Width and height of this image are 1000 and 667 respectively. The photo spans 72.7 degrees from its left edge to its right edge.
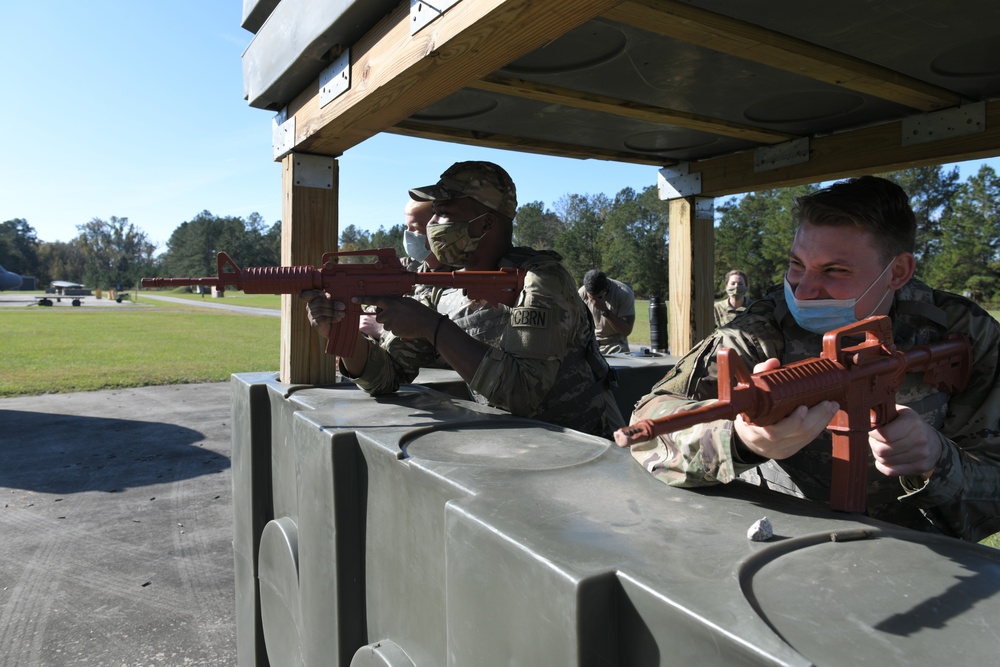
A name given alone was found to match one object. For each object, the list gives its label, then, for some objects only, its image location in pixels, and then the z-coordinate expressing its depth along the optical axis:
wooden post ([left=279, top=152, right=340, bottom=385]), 2.66
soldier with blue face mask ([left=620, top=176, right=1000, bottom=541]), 1.38
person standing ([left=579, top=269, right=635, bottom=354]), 7.51
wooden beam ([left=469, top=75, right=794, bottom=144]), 2.44
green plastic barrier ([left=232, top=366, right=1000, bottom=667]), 0.85
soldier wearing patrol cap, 2.18
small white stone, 1.07
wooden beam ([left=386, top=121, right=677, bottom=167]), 3.07
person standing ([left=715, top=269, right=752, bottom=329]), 8.35
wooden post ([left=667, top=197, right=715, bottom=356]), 3.84
